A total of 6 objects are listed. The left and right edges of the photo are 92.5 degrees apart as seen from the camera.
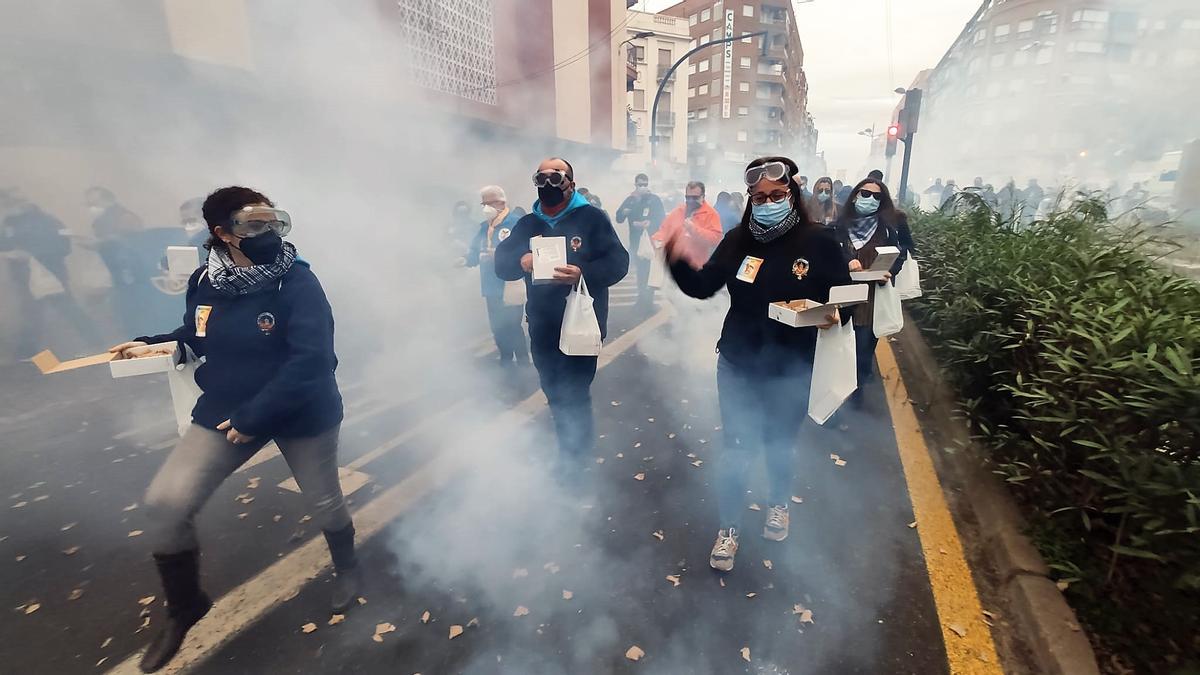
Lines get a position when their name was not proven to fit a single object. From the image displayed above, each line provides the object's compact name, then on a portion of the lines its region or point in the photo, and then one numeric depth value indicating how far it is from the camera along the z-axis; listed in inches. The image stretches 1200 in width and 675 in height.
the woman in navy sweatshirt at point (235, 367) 68.6
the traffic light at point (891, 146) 433.8
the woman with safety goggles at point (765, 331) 78.7
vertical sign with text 1984.5
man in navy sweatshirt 101.2
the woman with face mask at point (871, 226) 135.0
